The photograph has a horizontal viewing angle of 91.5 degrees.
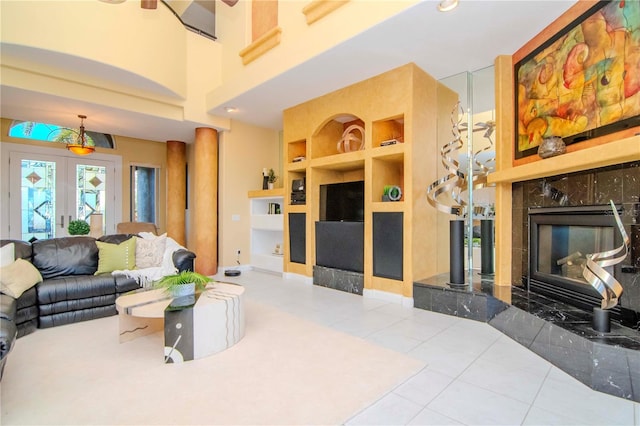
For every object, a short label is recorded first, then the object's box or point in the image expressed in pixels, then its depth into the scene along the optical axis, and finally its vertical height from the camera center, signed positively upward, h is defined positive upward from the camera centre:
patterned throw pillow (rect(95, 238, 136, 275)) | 3.88 -0.56
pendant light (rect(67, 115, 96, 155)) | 5.58 +1.17
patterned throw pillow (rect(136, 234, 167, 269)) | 4.17 -0.55
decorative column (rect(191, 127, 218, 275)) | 6.25 +0.18
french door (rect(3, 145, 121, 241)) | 6.25 +0.45
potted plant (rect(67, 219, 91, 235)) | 4.53 -0.22
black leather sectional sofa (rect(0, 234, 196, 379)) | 3.12 -0.80
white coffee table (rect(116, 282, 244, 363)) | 2.49 -0.91
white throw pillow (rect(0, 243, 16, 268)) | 3.14 -0.43
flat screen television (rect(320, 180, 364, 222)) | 4.82 +0.15
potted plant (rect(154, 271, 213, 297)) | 2.74 -0.64
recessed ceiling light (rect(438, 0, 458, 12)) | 2.85 +1.90
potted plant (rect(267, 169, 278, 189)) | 6.68 +0.72
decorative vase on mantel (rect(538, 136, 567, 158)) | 2.94 +0.60
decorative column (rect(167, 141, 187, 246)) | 7.48 +0.54
